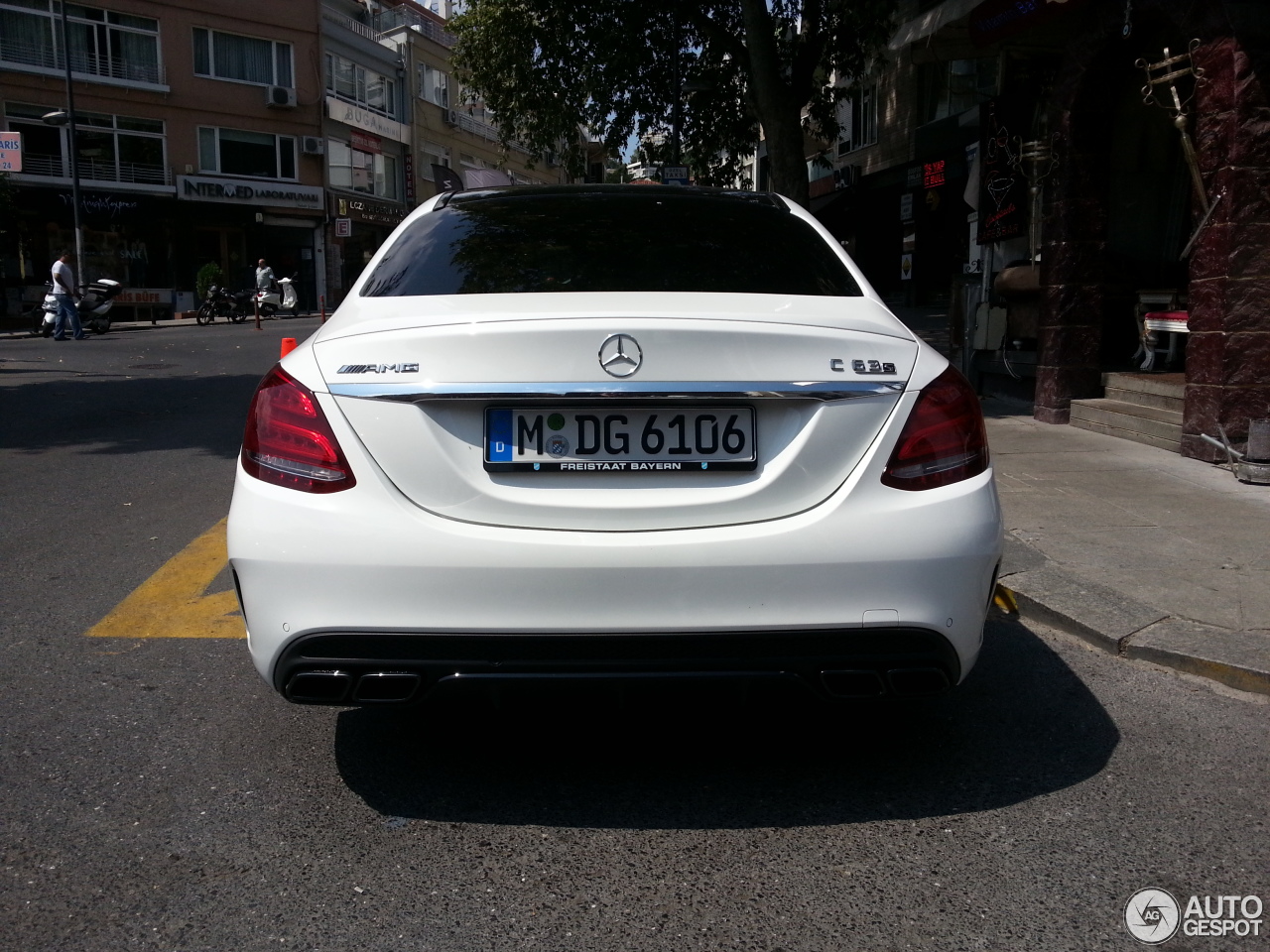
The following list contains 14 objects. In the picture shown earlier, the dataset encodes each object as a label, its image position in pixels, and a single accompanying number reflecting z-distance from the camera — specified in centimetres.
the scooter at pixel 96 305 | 2411
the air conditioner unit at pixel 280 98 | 3978
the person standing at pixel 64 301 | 2178
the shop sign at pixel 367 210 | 4281
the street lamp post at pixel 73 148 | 3139
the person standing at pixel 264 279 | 3056
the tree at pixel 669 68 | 1515
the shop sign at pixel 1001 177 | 1150
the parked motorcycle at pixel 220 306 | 3058
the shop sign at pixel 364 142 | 4453
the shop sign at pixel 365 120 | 4275
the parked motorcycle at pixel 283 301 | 3188
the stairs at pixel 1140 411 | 830
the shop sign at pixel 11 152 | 2183
